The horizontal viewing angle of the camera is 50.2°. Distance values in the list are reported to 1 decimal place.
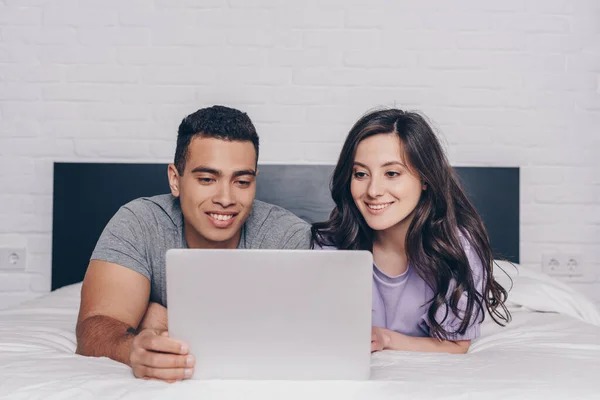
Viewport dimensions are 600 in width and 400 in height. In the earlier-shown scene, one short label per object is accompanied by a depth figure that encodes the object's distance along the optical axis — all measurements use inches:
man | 56.9
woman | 59.5
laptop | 38.3
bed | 38.5
